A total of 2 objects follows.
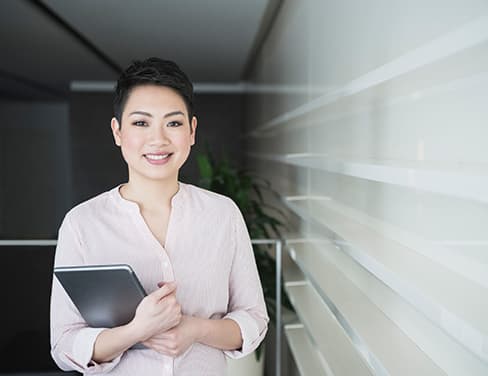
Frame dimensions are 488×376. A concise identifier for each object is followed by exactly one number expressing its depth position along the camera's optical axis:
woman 1.11
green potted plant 2.62
